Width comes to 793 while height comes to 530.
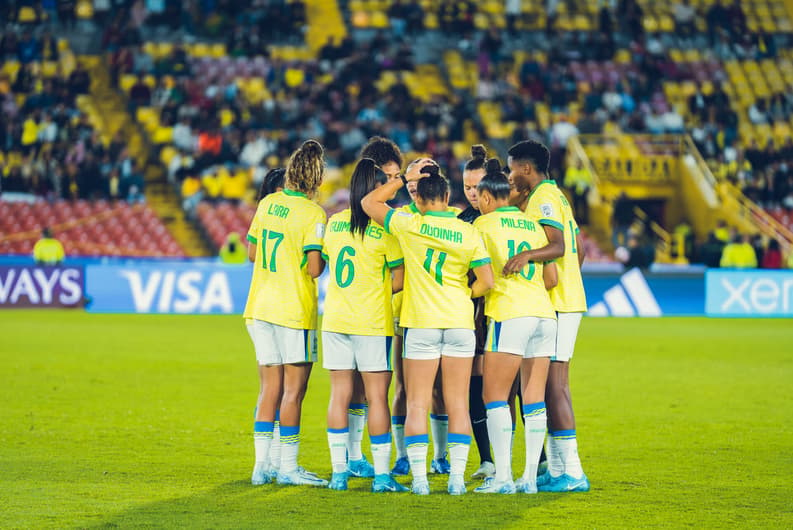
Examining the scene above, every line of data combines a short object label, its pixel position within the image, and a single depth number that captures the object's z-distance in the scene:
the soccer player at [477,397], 15.53
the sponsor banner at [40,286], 48.59
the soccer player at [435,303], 13.84
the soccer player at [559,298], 14.51
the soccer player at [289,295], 14.73
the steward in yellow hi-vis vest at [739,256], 52.56
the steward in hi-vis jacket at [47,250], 49.34
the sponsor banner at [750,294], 48.00
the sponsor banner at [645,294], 47.59
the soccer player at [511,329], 14.12
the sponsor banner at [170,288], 47.53
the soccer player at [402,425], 15.80
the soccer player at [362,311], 14.22
